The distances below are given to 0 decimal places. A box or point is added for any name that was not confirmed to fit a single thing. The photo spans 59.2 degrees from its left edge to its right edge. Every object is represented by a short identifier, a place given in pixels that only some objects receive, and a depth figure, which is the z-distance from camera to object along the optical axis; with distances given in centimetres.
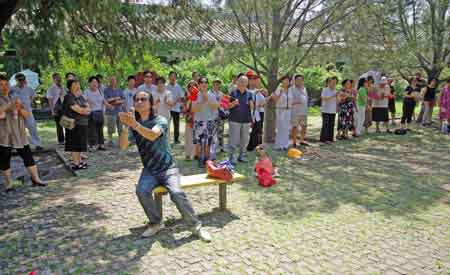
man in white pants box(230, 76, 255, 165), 759
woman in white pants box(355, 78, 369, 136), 1121
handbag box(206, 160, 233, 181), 520
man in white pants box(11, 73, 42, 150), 845
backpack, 1180
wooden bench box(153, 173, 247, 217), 460
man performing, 448
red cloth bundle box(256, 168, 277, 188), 644
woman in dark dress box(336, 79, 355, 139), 1052
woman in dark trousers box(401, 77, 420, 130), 1216
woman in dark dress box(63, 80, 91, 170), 705
